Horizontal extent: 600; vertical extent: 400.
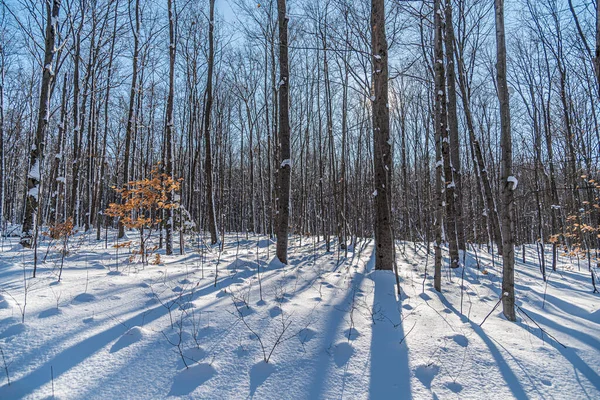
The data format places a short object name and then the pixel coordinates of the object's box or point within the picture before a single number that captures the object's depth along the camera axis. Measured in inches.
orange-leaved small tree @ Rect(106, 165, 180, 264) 252.5
